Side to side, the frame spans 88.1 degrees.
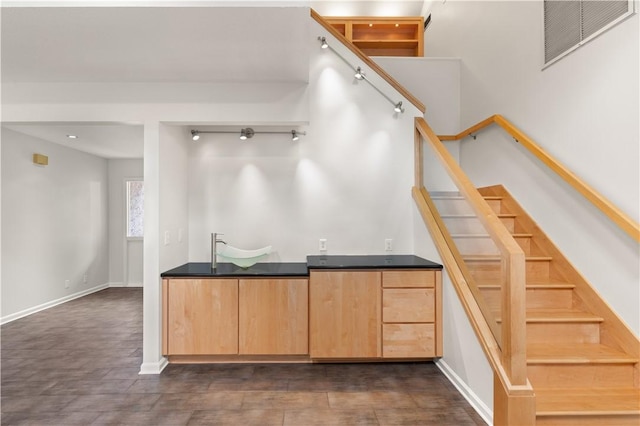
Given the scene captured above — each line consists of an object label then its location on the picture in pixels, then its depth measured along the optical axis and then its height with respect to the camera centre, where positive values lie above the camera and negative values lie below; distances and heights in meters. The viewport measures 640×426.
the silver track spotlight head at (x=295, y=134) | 3.72 +0.87
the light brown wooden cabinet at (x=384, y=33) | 6.05 +3.38
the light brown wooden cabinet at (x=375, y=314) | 3.10 -0.97
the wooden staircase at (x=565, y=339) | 1.93 -0.89
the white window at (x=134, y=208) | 6.76 +0.03
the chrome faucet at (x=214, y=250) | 3.44 -0.42
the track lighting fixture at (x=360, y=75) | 3.73 +1.55
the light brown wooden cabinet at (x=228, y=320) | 3.12 -1.04
